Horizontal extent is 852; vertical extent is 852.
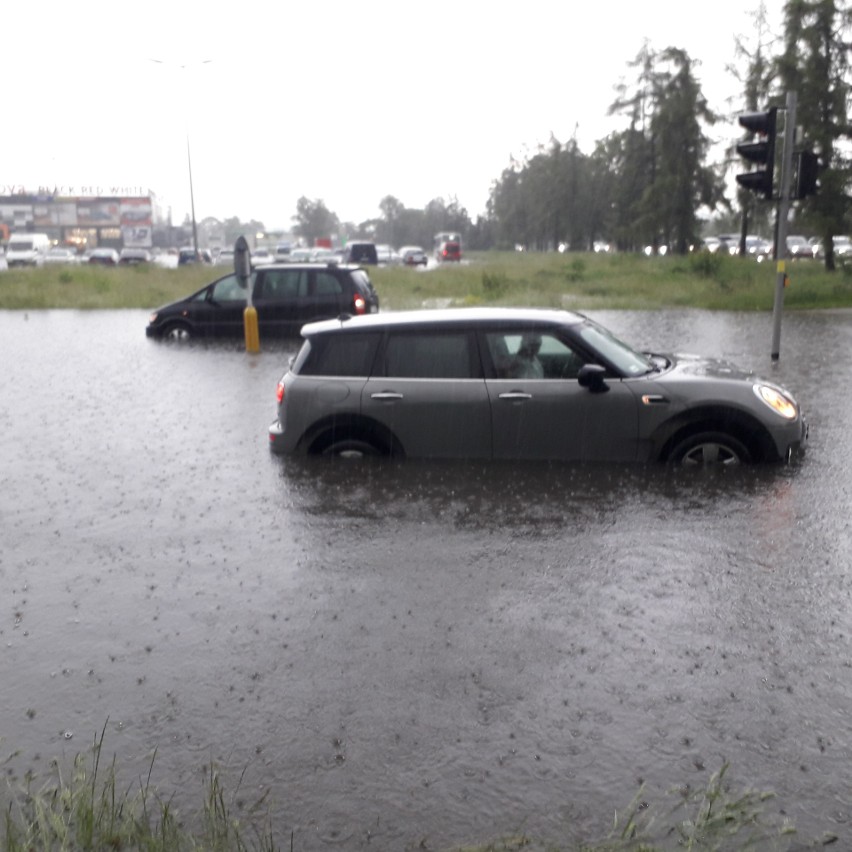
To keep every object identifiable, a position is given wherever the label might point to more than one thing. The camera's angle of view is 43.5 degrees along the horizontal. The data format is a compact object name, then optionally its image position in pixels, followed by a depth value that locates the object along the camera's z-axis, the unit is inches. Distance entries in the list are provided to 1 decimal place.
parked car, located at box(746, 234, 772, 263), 2477.0
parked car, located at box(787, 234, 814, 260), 2527.1
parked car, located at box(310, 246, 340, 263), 2672.2
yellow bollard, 796.0
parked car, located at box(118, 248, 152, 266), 2769.7
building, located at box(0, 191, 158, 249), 4574.3
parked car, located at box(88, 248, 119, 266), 2655.0
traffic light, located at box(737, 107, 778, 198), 603.8
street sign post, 793.6
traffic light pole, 608.1
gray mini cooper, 354.9
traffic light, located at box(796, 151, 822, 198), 612.4
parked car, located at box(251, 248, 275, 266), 3095.0
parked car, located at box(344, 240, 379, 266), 2721.5
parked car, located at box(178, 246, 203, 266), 2784.0
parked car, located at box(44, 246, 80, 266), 2517.2
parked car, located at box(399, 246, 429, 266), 3004.9
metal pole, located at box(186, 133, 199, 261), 2113.7
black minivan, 864.3
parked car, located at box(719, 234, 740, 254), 3072.3
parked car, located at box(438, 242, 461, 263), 3472.0
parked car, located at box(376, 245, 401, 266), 3221.0
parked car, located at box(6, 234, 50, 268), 2513.5
